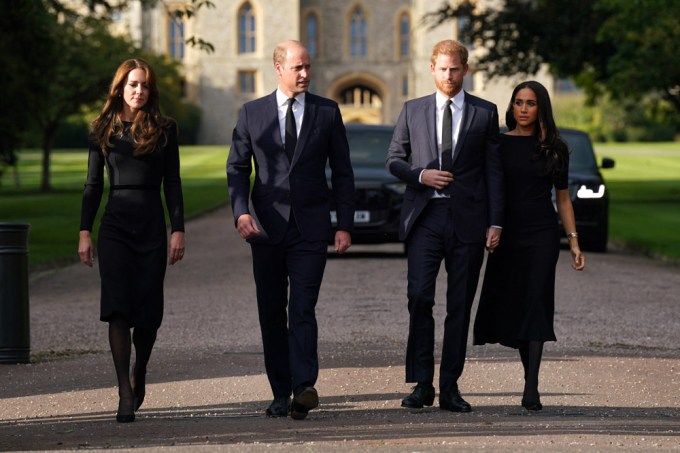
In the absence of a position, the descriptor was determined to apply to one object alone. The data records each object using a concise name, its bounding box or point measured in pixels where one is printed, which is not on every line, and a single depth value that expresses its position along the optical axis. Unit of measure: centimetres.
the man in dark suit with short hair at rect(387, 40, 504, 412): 1531
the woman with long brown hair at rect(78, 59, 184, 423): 1500
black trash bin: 2077
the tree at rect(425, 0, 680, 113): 6122
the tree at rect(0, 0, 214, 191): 4878
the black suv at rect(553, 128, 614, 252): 4041
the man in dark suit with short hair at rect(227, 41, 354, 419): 1495
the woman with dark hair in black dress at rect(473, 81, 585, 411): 1578
